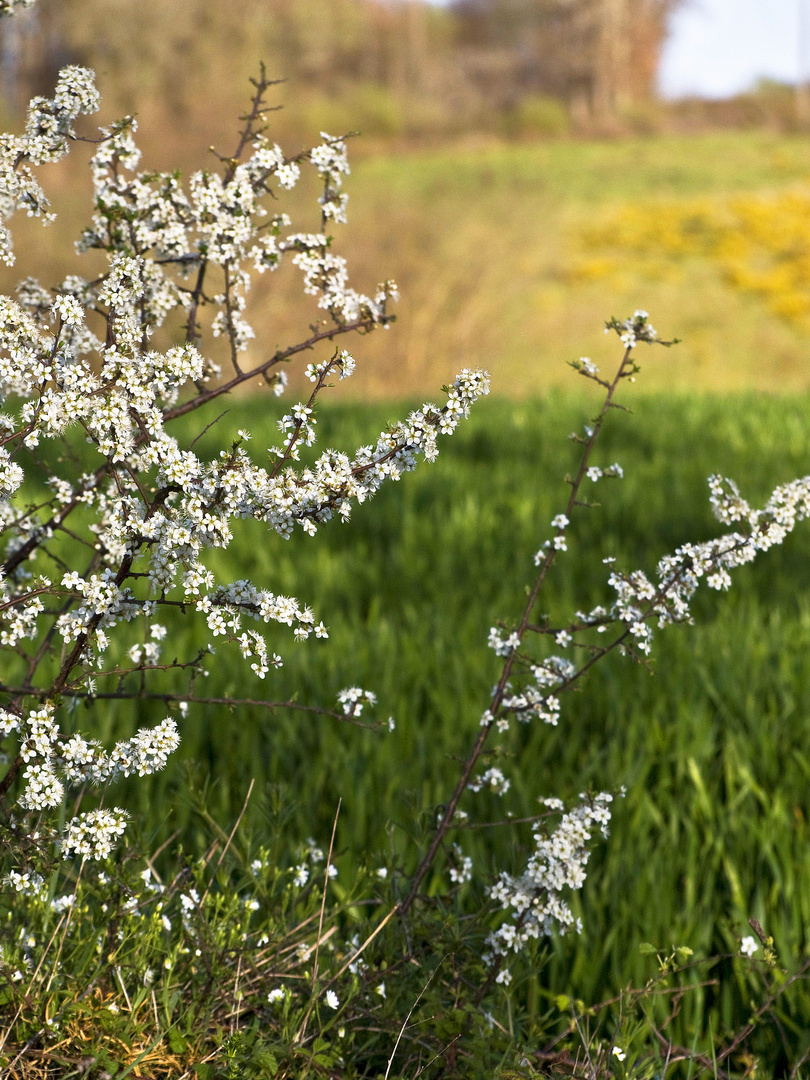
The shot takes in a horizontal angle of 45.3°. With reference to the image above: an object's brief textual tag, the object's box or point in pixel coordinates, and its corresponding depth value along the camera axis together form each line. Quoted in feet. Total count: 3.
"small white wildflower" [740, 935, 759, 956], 6.65
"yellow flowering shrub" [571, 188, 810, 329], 95.91
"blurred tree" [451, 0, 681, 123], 168.45
